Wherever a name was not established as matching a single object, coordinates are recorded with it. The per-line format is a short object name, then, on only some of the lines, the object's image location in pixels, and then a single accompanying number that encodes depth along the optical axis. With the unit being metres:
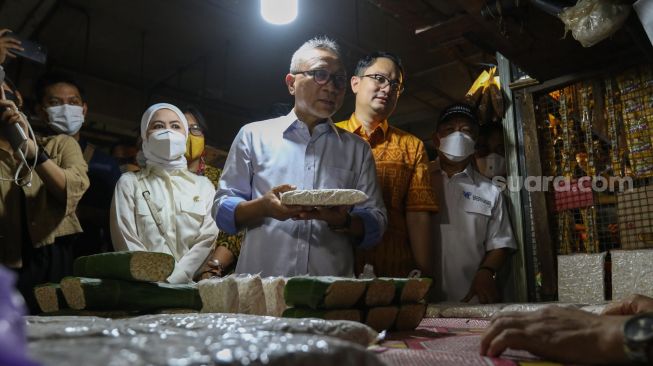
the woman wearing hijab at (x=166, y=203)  2.81
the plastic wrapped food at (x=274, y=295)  1.61
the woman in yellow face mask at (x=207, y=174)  2.93
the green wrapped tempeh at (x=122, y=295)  1.63
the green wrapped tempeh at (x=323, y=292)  1.39
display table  0.94
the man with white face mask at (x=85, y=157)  3.31
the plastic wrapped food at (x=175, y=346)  0.56
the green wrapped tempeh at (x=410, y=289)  1.62
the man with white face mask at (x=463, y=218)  3.35
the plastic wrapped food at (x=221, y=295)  1.62
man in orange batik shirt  2.96
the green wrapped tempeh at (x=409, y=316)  1.61
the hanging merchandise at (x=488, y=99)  3.74
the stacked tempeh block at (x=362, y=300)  1.40
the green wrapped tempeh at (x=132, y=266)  1.61
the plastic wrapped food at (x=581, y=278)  2.68
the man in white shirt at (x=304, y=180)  2.32
